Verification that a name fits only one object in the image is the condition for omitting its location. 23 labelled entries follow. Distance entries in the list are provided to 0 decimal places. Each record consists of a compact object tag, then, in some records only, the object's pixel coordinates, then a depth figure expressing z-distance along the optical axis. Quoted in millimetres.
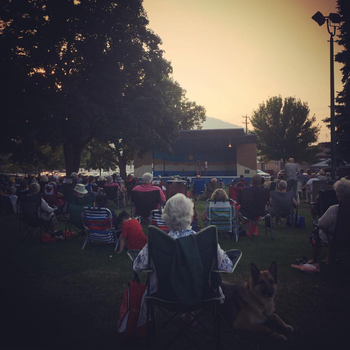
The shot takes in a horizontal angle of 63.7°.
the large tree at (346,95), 18188
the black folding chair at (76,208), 7004
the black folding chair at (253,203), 6929
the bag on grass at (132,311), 2797
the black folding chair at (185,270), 2326
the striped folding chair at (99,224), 6203
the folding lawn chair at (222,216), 6844
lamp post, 10266
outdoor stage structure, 28828
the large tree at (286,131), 38375
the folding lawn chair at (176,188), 8281
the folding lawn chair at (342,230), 4200
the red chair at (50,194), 9188
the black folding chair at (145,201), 7426
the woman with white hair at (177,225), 2652
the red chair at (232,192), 10414
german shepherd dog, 2893
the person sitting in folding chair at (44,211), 7000
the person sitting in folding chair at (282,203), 7471
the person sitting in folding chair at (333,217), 4258
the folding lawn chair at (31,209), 6883
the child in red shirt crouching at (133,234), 5105
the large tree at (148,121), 18984
